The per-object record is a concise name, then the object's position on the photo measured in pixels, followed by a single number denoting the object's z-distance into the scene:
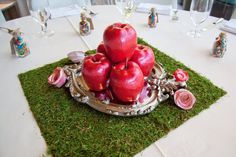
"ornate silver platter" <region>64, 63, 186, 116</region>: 0.54
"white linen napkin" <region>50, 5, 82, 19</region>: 1.24
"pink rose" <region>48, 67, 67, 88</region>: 0.65
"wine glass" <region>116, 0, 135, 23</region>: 1.05
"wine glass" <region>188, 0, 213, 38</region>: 0.88
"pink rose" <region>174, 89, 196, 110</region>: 0.55
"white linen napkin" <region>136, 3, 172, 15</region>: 1.17
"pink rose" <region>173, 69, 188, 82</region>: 0.62
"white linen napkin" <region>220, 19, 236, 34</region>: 0.94
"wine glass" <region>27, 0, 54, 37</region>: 0.97
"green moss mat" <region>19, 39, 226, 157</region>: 0.47
